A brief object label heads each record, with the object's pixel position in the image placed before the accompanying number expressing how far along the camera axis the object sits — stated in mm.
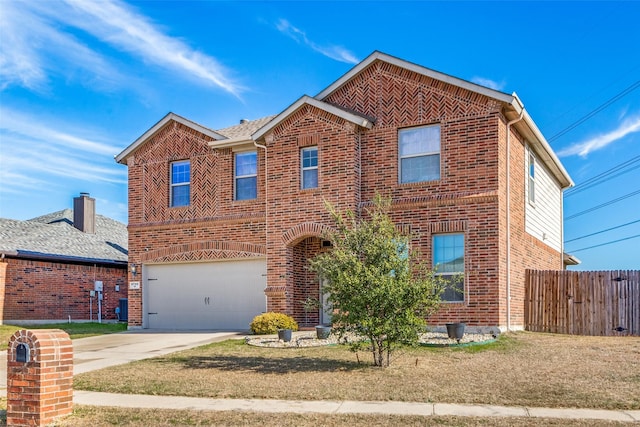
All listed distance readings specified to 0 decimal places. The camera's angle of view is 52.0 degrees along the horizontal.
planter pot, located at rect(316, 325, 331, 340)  15930
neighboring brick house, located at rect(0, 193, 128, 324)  24359
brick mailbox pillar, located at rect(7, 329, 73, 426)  8500
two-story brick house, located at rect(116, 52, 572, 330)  17141
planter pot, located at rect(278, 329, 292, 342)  15789
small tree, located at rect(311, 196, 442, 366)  11844
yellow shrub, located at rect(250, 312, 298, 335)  17859
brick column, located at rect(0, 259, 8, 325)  23739
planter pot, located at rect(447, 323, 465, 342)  15031
